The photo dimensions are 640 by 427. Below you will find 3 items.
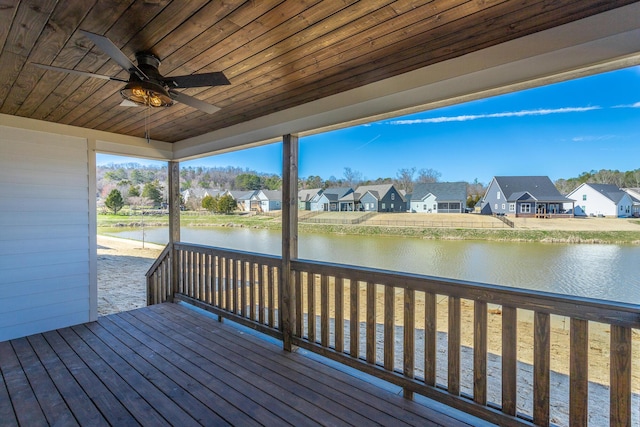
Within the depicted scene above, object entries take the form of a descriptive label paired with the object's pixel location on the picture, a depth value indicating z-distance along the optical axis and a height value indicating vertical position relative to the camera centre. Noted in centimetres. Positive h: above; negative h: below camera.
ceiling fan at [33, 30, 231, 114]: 175 +78
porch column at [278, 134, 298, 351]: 297 -17
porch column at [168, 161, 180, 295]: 454 +9
